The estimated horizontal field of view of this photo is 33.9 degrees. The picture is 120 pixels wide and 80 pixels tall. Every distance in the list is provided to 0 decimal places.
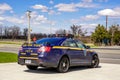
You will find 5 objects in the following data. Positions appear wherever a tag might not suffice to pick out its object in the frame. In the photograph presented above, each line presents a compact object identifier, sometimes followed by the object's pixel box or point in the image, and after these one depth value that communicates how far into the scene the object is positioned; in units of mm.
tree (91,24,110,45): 47951
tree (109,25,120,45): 52658
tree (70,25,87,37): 72655
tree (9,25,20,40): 84340
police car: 7722
